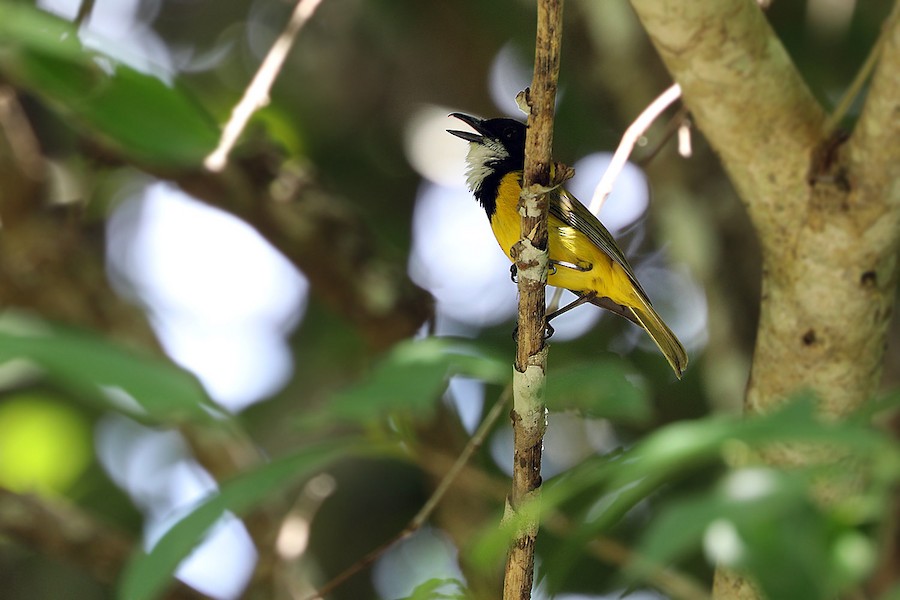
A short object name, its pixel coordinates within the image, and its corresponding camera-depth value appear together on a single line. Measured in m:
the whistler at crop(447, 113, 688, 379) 7.59
